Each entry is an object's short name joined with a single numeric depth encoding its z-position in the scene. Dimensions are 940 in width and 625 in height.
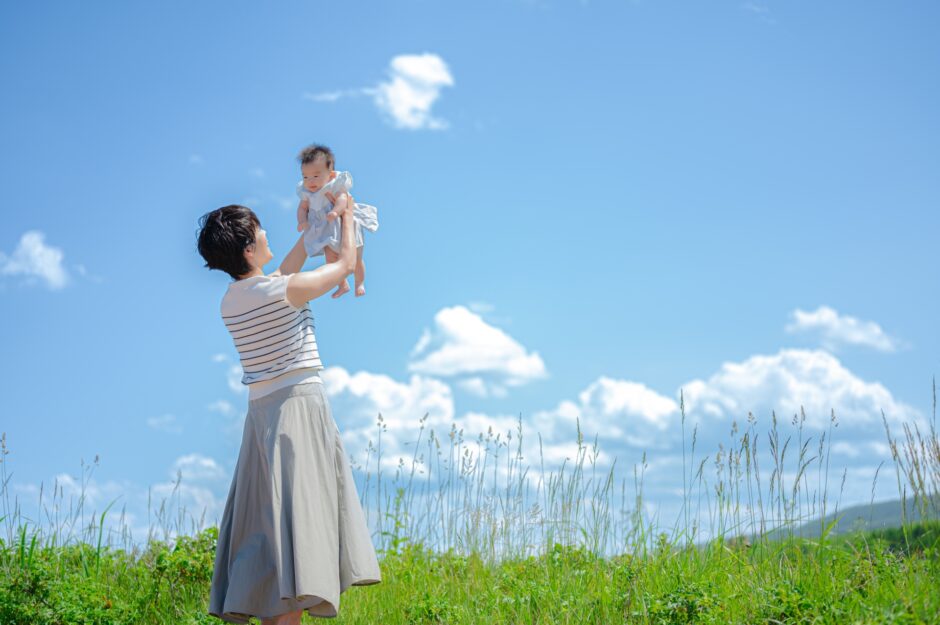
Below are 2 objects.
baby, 4.41
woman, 3.89
